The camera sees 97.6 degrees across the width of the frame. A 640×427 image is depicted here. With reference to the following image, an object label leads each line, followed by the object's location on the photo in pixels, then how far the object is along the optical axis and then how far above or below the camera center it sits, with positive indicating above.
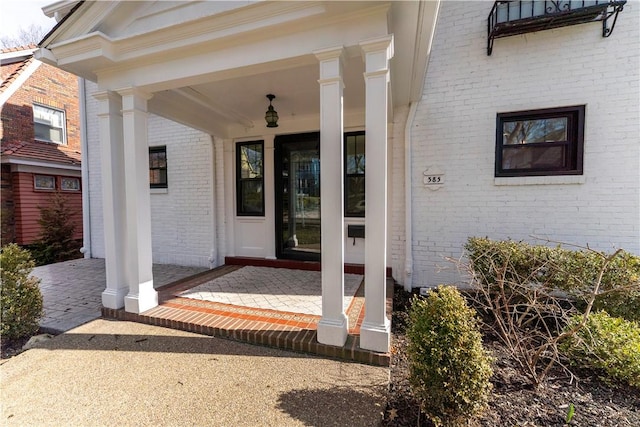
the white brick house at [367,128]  2.45 +1.03
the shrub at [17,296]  2.83 -0.95
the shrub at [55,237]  7.51 -0.93
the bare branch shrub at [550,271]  2.91 -0.81
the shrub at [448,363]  1.66 -0.99
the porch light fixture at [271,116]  4.23 +1.31
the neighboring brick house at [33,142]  7.80 +1.90
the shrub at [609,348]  2.16 -1.22
